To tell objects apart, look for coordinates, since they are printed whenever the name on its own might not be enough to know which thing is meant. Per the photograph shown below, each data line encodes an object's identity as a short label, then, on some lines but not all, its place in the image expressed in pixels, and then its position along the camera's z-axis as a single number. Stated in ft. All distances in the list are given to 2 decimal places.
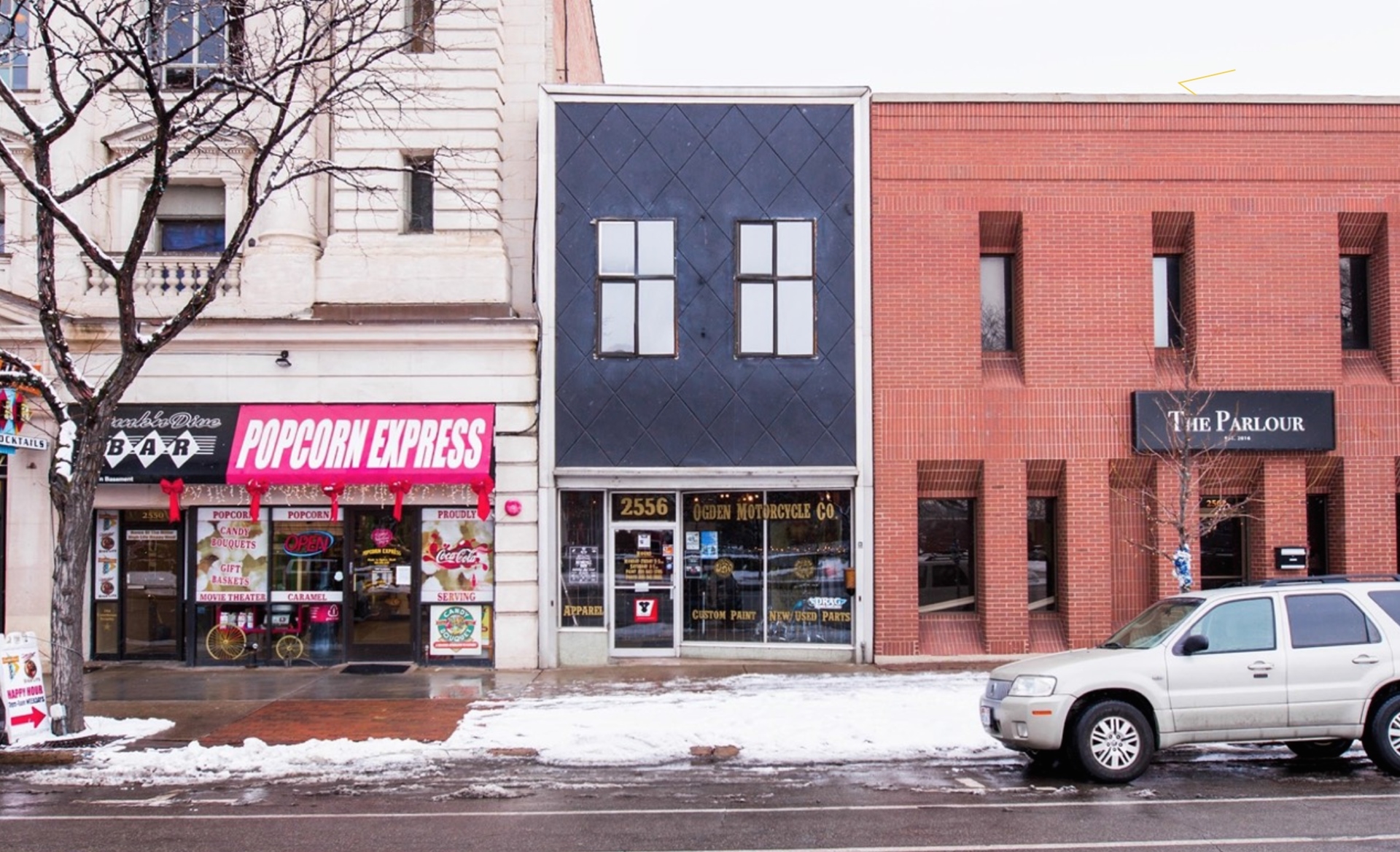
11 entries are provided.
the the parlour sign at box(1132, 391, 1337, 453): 52.85
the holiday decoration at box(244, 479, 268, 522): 49.67
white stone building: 51.78
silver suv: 31.53
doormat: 51.06
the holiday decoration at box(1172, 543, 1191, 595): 46.68
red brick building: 53.11
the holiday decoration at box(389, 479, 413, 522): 49.75
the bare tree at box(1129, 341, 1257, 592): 51.80
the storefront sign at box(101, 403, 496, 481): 50.11
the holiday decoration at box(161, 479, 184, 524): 49.98
